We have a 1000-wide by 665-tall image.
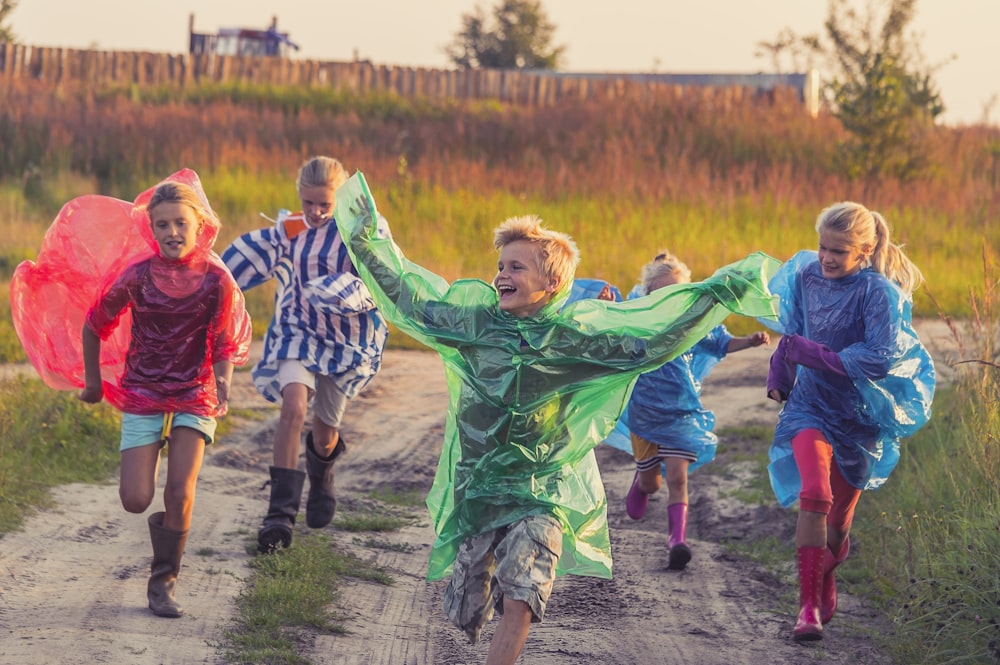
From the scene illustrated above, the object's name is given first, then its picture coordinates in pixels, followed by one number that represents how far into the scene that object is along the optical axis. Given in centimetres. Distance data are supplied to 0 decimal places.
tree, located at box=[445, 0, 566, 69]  5072
